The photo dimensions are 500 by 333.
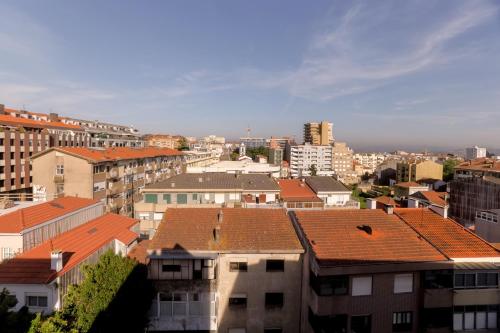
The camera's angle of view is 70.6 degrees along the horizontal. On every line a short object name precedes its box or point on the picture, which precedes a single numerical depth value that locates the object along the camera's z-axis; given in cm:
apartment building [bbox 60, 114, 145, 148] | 8600
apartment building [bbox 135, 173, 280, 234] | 3909
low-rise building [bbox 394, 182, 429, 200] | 8031
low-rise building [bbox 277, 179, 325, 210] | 4041
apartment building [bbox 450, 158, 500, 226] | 5218
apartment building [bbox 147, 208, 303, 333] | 1839
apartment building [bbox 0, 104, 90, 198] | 5553
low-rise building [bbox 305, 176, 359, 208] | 4450
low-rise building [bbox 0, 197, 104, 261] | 2284
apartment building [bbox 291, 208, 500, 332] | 1605
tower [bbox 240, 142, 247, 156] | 17445
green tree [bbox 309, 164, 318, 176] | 12244
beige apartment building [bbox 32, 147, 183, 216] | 4238
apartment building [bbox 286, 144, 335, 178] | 15462
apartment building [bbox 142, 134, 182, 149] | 17088
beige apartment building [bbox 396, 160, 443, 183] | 11156
